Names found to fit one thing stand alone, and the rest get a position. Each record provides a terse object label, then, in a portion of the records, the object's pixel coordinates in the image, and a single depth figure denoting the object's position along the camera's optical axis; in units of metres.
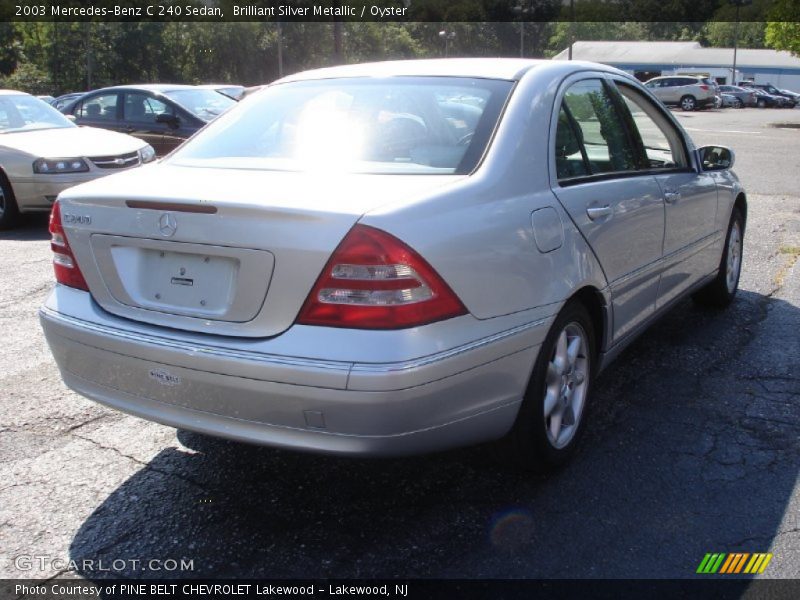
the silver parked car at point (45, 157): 8.79
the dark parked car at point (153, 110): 11.79
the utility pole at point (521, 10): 113.56
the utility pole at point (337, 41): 27.27
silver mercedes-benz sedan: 2.54
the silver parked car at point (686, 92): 44.19
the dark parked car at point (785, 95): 52.19
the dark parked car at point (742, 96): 51.06
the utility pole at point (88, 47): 55.09
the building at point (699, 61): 77.69
